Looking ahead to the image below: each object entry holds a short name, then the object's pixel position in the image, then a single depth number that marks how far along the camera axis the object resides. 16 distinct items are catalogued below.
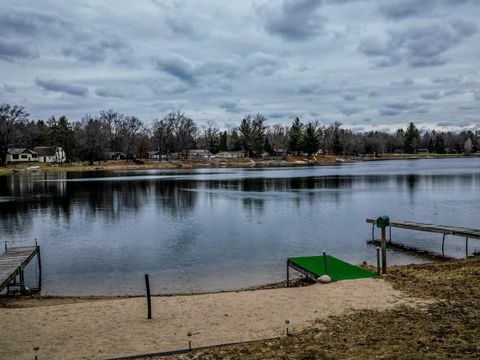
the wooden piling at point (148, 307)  11.48
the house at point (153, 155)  156.98
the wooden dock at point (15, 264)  15.83
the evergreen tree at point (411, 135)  192.12
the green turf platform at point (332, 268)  15.43
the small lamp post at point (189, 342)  9.02
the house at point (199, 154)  159.11
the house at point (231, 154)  164.12
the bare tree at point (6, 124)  109.81
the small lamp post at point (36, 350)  8.38
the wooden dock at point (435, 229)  22.05
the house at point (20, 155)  127.62
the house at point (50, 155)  132.32
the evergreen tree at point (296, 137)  148.25
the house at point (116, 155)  142.20
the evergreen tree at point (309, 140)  146.00
